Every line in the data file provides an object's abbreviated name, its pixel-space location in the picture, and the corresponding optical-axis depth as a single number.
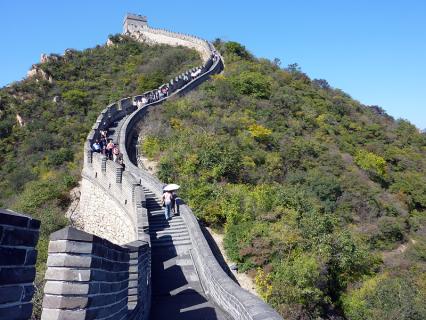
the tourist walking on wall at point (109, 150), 19.19
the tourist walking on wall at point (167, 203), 13.10
